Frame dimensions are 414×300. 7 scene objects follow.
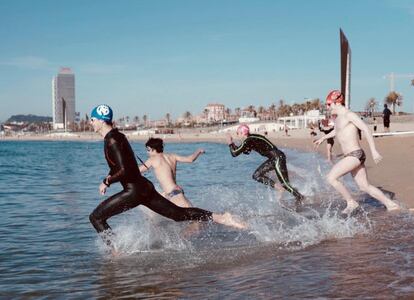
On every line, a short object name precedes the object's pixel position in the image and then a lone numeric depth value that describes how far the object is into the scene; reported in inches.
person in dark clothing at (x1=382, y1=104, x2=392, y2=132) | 1300.3
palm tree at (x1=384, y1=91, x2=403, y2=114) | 5123.0
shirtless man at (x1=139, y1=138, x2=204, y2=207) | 318.0
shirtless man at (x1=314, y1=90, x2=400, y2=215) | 327.8
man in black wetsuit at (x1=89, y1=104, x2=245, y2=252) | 229.6
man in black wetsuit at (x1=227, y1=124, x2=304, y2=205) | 374.6
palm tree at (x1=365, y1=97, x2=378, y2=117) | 6514.8
